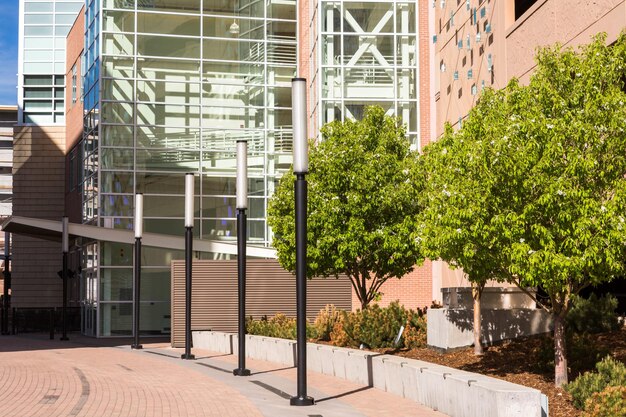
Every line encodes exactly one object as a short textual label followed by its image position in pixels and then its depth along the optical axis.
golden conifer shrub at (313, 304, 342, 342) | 27.19
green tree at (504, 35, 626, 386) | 14.62
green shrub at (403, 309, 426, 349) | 23.36
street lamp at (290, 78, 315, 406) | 16.09
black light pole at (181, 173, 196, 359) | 27.83
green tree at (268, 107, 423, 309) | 26.42
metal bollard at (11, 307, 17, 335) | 48.51
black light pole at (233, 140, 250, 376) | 21.80
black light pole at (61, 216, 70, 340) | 41.00
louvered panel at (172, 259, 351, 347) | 34.09
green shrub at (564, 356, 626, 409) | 13.70
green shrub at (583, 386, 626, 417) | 12.20
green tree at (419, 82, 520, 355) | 15.25
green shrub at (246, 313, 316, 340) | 28.44
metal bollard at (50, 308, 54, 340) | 42.91
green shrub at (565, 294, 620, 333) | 20.19
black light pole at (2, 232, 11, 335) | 56.59
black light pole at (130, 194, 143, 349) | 33.38
